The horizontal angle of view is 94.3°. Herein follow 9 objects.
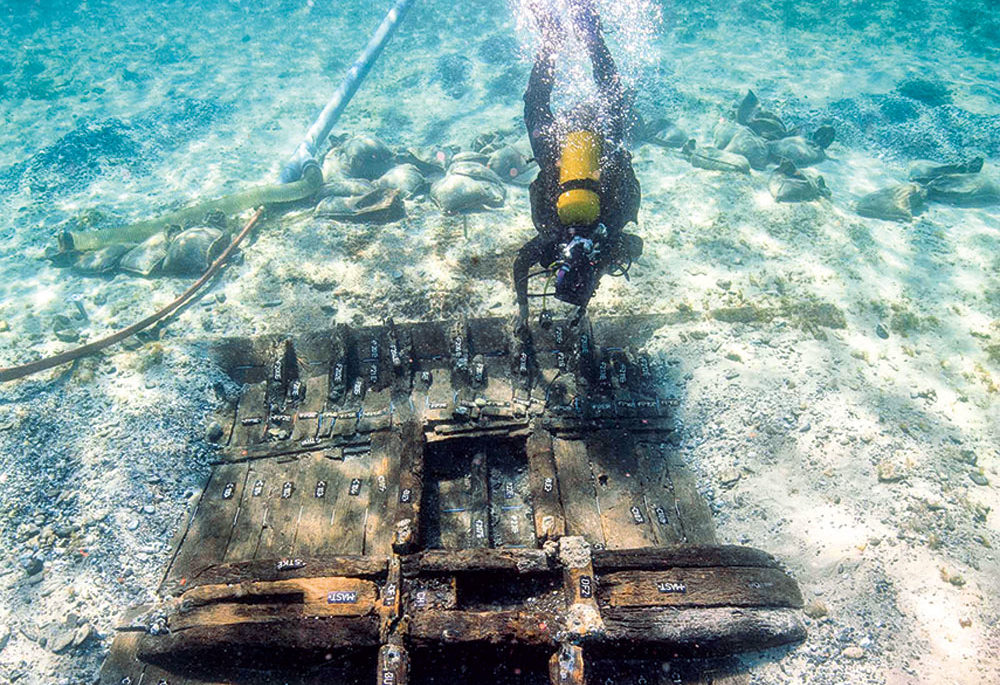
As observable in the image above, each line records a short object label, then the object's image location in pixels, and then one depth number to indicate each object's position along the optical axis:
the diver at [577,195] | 5.07
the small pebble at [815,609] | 3.94
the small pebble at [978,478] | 4.94
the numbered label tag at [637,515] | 4.50
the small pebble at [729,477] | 4.99
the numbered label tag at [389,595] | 3.47
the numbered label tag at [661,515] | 4.54
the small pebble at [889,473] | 4.85
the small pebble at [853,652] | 3.73
